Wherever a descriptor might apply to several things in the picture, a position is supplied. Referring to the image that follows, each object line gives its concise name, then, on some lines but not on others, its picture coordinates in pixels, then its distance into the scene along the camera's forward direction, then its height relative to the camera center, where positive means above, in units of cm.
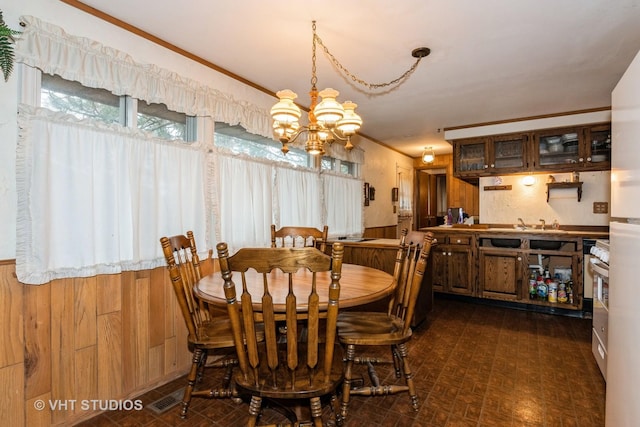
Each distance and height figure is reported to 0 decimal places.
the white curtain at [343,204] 408 +12
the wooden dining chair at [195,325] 170 -66
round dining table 152 -40
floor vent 197 -118
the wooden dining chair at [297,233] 272 -17
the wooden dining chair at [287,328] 122 -45
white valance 168 +86
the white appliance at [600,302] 220 -63
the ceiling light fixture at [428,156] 539 +95
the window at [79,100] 182 +67
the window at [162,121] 226 +67
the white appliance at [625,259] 112 -17
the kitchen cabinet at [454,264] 417 -66
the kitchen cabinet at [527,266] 362 -63
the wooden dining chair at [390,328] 175 -66
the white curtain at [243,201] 267 +11
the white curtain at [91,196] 166 +10
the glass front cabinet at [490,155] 424 +79
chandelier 176 +54
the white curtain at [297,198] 331 +16
